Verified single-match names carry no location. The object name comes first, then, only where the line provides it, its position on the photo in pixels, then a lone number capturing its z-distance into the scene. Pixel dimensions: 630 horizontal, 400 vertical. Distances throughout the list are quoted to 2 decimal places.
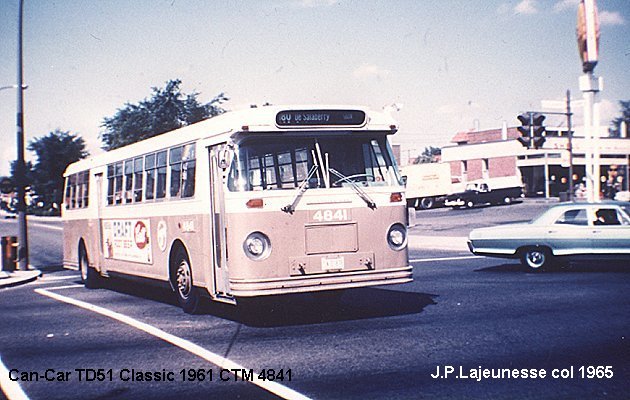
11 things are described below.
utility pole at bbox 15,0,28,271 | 22.11
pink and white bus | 9.67
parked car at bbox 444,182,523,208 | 54.59
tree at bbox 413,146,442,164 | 118.04
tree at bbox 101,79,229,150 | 60.81
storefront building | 71.88
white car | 15.42
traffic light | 23.72
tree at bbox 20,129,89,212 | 102.57
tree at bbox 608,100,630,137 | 128.12
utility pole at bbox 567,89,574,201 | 43.50
